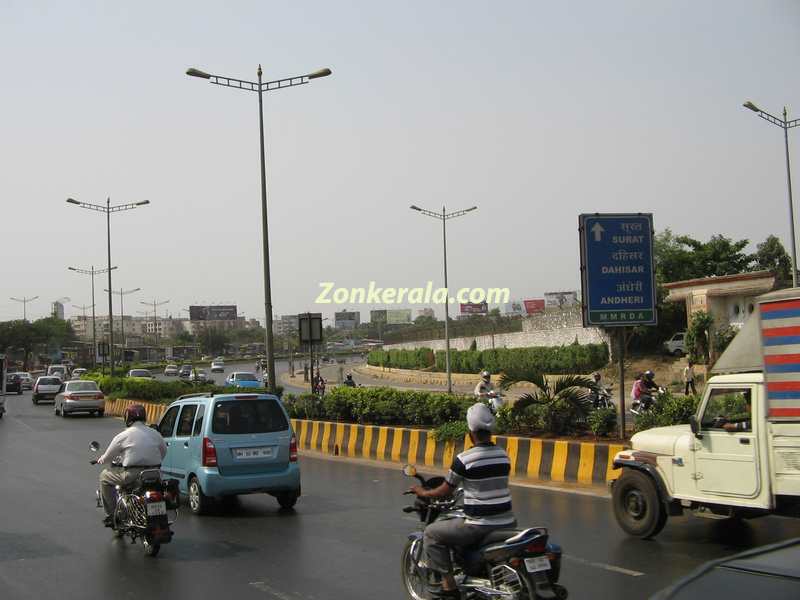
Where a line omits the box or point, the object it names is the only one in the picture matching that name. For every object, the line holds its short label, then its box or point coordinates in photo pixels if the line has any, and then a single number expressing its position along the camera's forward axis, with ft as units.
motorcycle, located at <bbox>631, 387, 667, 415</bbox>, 63.87
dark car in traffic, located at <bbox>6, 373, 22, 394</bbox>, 233.76
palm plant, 52.21
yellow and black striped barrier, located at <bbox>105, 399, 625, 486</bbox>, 46.75
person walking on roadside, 92.89
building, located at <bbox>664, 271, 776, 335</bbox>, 135.85
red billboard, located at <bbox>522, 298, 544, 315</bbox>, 439.92
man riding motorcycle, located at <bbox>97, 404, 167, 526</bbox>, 33.12
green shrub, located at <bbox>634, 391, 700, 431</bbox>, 44.60
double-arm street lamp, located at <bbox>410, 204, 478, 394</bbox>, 155.66
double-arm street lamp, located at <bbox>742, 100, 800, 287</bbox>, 98.02
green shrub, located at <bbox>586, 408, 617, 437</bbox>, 50.62
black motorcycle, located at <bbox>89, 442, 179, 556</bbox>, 31.22
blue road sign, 51.03
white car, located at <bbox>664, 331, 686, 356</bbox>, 159.33
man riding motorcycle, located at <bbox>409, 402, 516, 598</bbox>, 21.72
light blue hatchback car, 40.55
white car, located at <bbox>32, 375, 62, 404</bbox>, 164.91
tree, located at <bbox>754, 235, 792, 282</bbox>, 213.05
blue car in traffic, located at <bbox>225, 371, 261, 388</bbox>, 152.40
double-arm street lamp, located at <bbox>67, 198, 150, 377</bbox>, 146.07
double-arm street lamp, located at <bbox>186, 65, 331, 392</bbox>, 76.89
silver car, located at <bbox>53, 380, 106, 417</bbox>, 122.01
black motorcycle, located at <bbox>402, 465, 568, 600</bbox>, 20.17
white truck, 29.53
